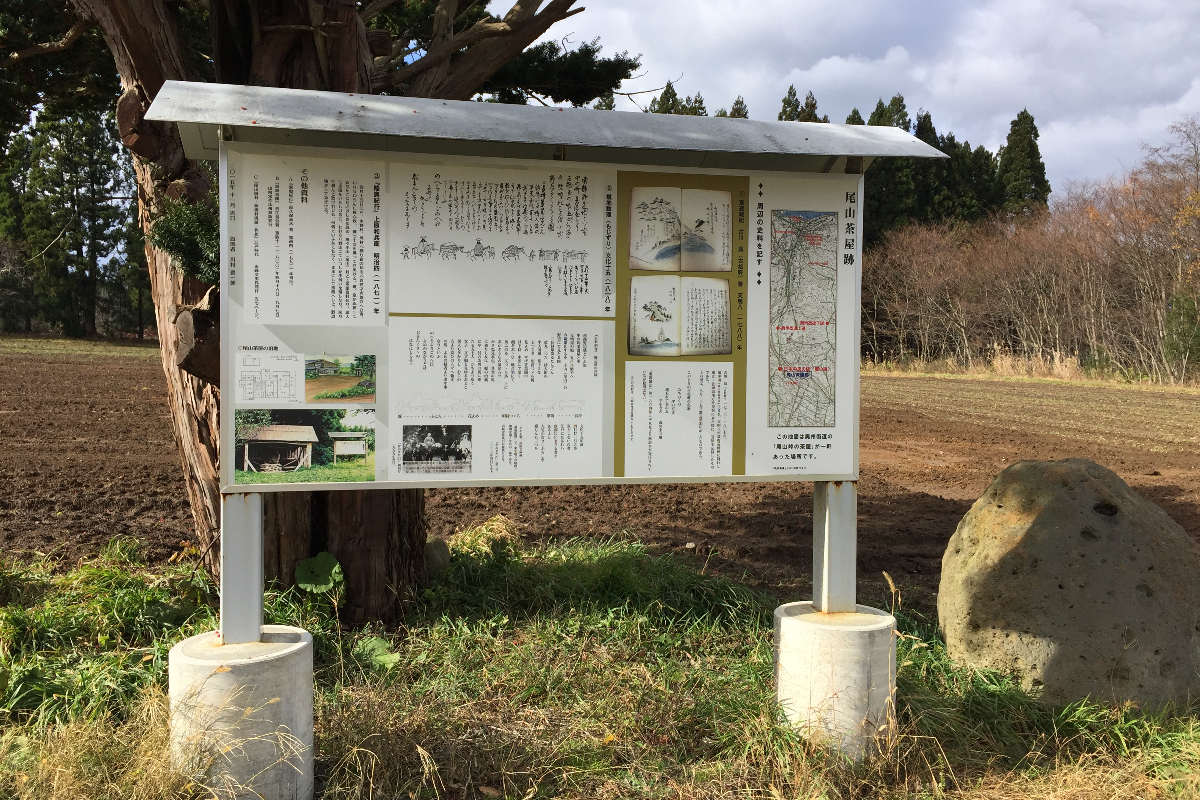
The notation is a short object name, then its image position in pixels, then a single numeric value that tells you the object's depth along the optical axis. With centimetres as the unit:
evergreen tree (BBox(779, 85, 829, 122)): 4116
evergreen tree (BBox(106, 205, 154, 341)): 3634
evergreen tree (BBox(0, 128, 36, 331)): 3438
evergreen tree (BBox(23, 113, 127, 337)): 3381
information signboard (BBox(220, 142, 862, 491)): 290
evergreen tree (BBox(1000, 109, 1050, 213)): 4000
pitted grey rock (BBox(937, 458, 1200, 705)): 353
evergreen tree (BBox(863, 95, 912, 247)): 3762
